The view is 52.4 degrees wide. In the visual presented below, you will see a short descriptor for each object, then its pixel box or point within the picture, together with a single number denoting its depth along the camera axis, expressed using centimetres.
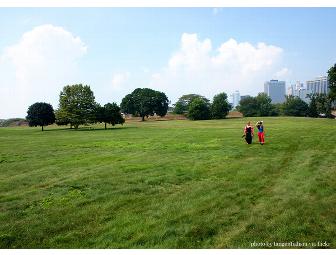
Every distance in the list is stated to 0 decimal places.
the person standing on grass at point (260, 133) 2769
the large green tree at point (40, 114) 7425
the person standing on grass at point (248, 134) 2833
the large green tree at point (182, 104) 14379
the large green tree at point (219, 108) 12344
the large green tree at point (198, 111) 11750
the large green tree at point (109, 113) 6931
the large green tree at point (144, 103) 12411
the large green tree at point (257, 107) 14388
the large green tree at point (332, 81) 6906
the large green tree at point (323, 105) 13026
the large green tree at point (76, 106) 6888
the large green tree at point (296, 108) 14238
